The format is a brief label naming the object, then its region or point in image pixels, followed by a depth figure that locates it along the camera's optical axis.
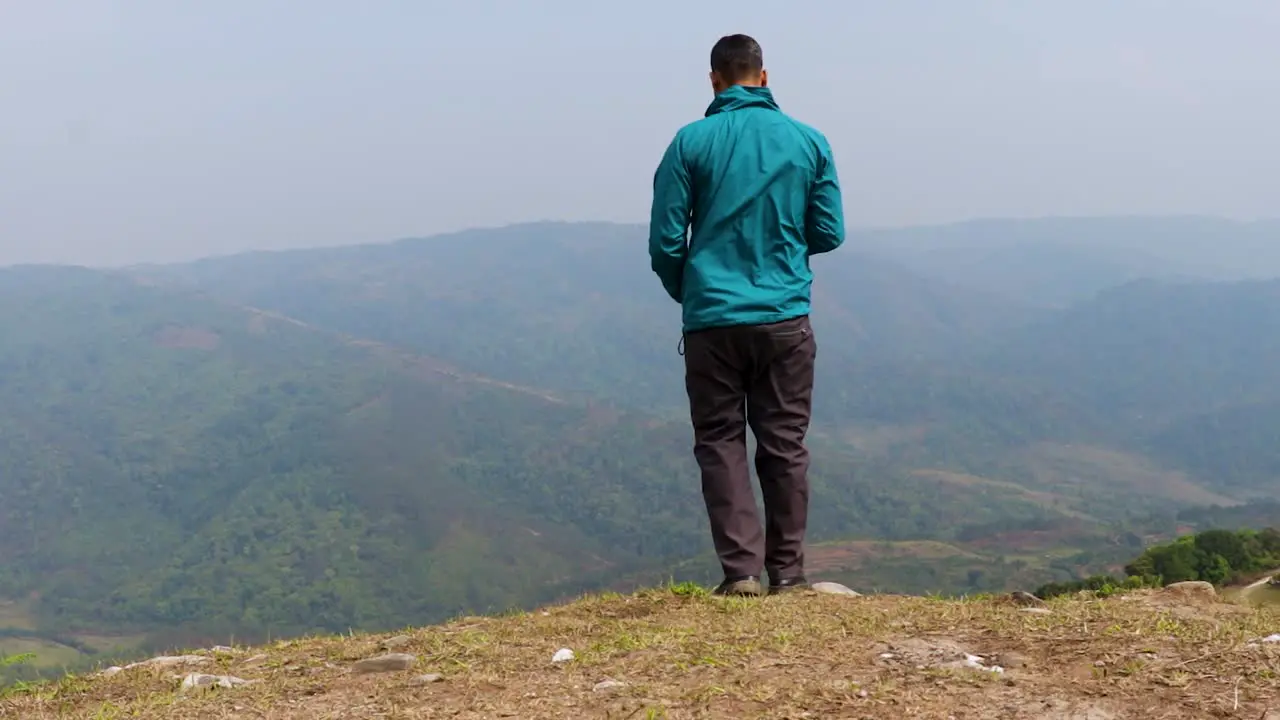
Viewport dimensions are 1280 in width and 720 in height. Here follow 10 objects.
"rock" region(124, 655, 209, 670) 6.07
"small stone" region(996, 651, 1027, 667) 4.61
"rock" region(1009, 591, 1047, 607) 6.58
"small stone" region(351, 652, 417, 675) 5.27
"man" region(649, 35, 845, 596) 6.68
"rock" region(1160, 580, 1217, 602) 6.63
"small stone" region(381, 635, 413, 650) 5.93
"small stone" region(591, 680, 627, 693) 4.41
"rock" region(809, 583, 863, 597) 7.09
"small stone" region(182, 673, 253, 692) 5.17
